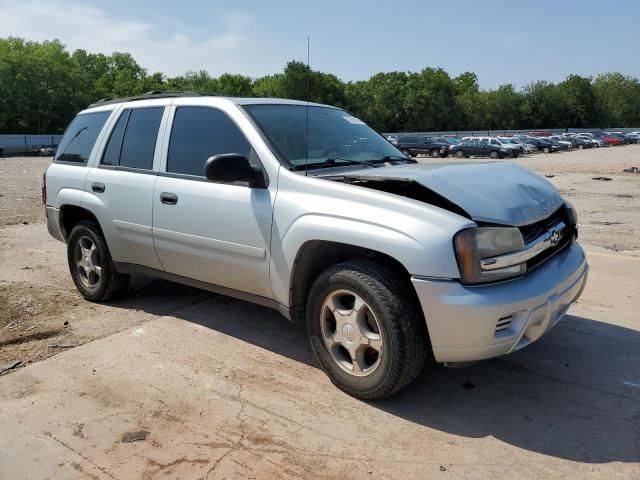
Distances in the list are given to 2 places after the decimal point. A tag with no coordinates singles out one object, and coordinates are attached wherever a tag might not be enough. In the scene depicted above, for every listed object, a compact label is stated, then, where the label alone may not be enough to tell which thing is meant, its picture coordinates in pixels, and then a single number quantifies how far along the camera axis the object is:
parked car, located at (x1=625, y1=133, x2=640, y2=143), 67.46
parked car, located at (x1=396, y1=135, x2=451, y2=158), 42.59
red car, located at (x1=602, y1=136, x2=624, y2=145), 63.14
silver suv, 2.95
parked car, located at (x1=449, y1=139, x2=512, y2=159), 40.62
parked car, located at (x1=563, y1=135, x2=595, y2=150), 57.34
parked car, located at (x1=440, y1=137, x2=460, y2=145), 43.42
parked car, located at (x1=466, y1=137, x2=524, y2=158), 41.40
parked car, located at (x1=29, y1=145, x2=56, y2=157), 47.76
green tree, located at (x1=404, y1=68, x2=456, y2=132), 97.75
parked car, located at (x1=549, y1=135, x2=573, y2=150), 52.78
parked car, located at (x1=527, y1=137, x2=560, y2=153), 50.62
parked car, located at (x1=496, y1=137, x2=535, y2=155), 42.15
